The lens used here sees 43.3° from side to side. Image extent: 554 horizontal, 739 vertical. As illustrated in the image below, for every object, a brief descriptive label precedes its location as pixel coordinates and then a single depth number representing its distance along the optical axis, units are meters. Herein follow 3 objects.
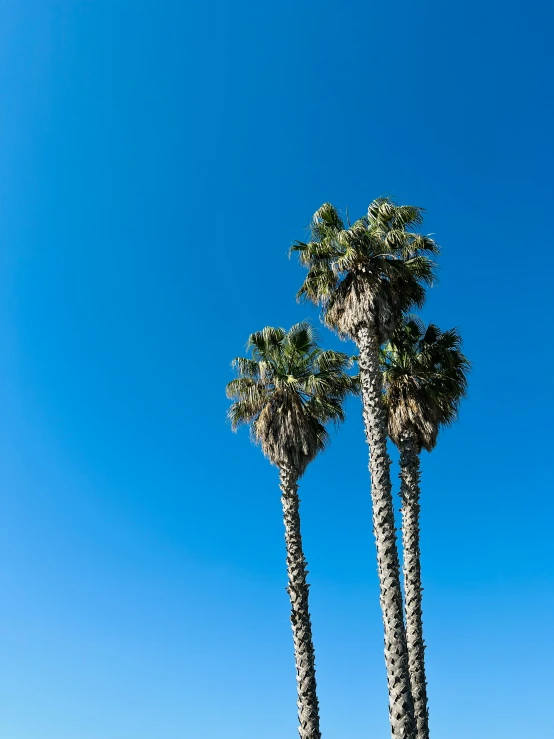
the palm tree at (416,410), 22.92
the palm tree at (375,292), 20.45
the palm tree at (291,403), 23.34
